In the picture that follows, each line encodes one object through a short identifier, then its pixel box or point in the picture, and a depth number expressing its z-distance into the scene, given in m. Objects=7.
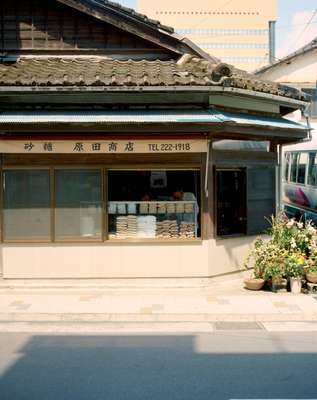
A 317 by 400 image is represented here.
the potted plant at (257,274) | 11.40
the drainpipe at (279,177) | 13.09
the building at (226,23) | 113.69
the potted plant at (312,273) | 11.22
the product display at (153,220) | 11.68
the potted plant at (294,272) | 11.14
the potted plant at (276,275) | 11.16
